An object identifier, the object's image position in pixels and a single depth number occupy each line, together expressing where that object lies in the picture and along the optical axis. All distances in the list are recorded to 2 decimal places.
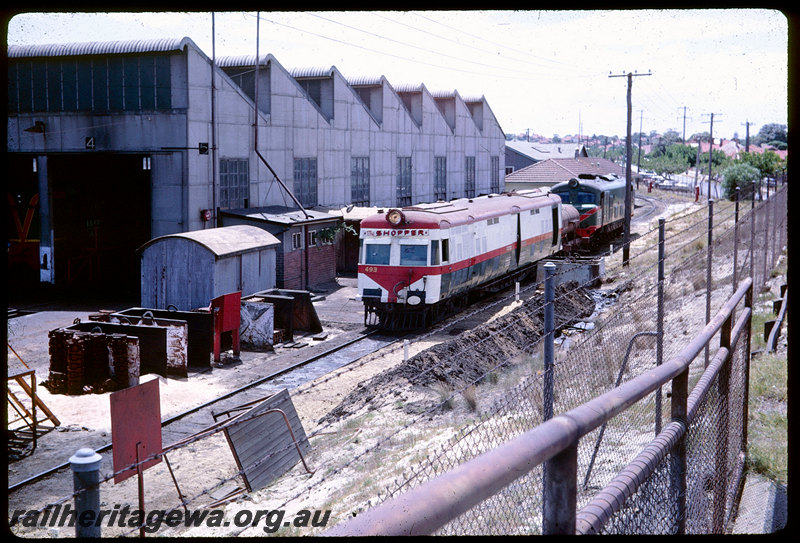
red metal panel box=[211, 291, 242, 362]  19.64
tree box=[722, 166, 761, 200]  60.62
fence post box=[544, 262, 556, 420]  5.79
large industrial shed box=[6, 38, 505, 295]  28.45
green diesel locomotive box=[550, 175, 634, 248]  39.16
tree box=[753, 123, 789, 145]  145.62
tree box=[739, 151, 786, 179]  70.00
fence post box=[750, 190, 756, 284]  11.92
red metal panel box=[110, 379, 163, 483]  8.70
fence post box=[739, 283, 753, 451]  6.97
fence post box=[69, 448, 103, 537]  3.99
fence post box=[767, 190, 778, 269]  18.33
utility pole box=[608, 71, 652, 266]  39.06
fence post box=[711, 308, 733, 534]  5.22
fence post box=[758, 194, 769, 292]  16.14
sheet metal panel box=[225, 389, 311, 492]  10.73
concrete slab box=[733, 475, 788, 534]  6.11
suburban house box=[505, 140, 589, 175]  84.88
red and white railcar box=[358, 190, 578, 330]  22.23
